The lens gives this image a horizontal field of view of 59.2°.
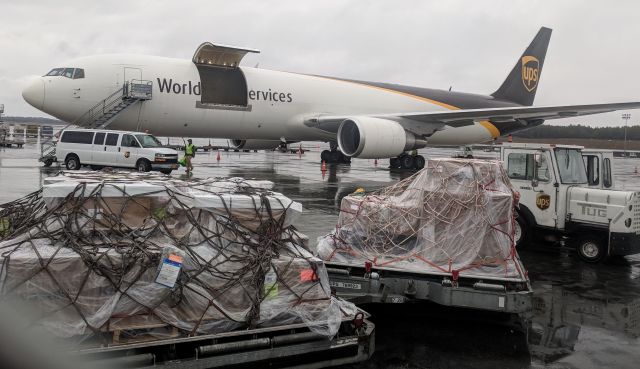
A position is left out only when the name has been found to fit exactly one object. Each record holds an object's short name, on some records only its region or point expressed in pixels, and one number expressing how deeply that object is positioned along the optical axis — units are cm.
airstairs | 2061
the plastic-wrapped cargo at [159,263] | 411
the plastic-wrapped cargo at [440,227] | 645
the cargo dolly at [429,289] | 570
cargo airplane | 2077
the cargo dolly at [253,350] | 400
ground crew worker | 2225
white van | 2034
